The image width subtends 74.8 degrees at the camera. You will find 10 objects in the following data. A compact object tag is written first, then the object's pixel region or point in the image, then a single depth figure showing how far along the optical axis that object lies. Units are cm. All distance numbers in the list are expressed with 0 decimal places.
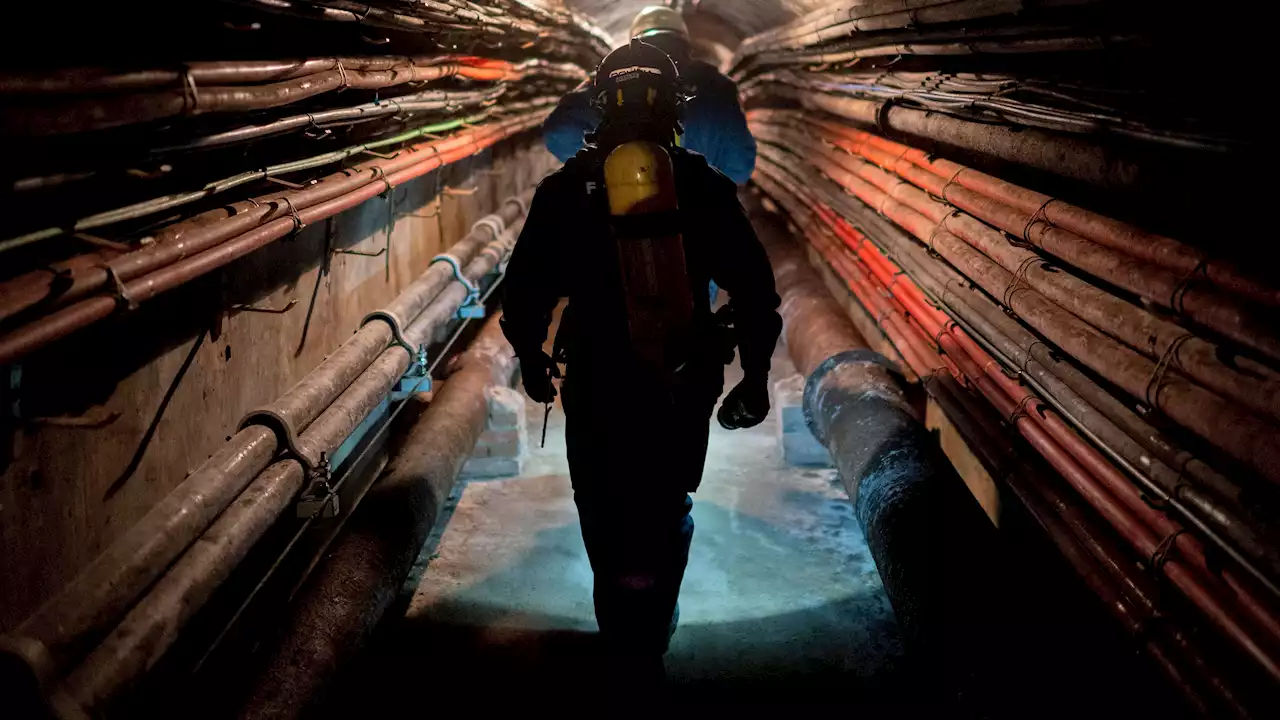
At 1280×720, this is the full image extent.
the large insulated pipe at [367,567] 277
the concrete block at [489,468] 568
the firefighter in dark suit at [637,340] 320
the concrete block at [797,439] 578
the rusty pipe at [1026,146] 291
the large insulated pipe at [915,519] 290
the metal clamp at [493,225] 836
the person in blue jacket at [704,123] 532
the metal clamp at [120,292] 243
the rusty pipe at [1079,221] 242
